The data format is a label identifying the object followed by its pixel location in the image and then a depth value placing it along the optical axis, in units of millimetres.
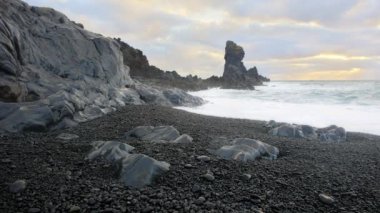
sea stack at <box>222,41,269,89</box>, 63594
